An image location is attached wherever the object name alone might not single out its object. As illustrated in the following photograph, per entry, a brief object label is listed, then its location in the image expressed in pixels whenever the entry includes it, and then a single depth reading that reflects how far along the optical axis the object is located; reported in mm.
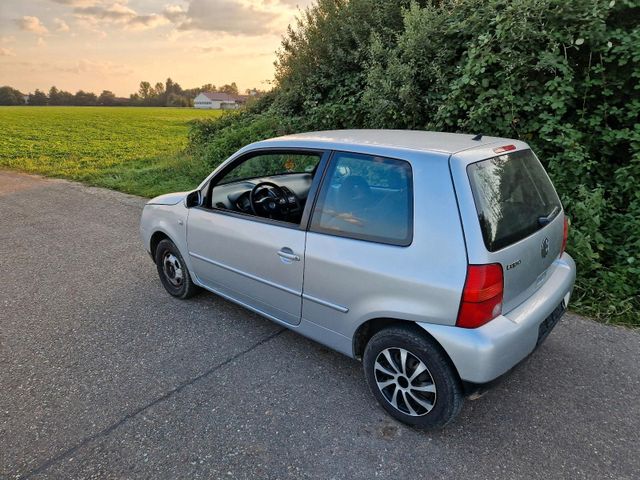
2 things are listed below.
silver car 2164
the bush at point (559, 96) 4004
